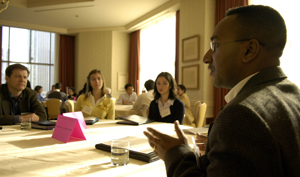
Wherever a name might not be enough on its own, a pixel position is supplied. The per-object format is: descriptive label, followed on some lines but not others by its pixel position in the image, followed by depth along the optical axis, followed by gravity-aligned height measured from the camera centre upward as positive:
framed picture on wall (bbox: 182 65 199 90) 5.66 +0.22
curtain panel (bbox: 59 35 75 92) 10.06 +1.06
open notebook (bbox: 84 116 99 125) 2.02 -0.36
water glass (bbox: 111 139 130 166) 0.92 -0.30
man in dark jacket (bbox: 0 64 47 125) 2.28 -0.15
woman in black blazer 2.79 -0.25
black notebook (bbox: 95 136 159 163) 0.98 -0.32
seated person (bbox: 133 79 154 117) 4.12 -0.36
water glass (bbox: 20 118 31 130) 1.69 -0.33
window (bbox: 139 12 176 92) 7.14 +1.35
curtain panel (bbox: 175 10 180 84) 6.69 +1.08
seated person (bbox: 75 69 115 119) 3.00 -0.23
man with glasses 0.55 -0.07
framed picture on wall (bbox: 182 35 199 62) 5.61 +0.98
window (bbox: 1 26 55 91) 9.17 +1.38
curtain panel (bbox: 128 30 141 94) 8.98 +1.05
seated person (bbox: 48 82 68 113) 6.44 -0.39
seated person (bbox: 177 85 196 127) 3.98 -0.52
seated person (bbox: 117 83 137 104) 6.76 -0.38
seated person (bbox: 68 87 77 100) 8.52 -0.35
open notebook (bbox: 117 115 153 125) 2.04 -0.36
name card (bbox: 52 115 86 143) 1.28 -0.29
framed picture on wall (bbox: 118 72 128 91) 9.54 +0.17
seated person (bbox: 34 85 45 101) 8.04 -0.23
